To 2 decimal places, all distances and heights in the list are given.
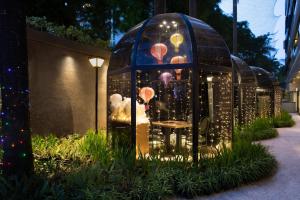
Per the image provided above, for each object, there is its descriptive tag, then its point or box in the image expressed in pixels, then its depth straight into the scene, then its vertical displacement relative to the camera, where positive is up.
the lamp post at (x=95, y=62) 8.88 +1.09
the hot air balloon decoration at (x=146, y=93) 8.07 +0.22
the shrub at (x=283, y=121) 15.27 -0.95
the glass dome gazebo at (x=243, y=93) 12.41 +0.32
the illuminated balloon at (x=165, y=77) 9.27 +0.70
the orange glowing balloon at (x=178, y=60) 6.07 +0.79
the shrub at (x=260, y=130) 10.72 -1.02
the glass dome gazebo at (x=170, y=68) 6.10 +0.44
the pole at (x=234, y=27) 17.97 +4.09
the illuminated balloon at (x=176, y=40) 6.31 +1.21
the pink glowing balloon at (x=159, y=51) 6.28 +0.99
